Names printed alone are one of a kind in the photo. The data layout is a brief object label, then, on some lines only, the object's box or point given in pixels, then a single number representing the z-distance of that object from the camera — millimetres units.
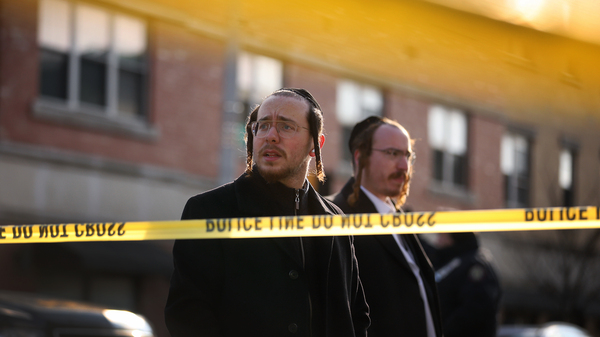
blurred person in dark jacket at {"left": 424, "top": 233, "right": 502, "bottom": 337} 5418
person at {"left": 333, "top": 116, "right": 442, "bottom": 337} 3691
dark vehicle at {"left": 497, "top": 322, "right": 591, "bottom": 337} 10438
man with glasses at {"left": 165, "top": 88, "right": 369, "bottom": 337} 2732
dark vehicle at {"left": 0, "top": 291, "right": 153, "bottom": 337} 6555
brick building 13016
